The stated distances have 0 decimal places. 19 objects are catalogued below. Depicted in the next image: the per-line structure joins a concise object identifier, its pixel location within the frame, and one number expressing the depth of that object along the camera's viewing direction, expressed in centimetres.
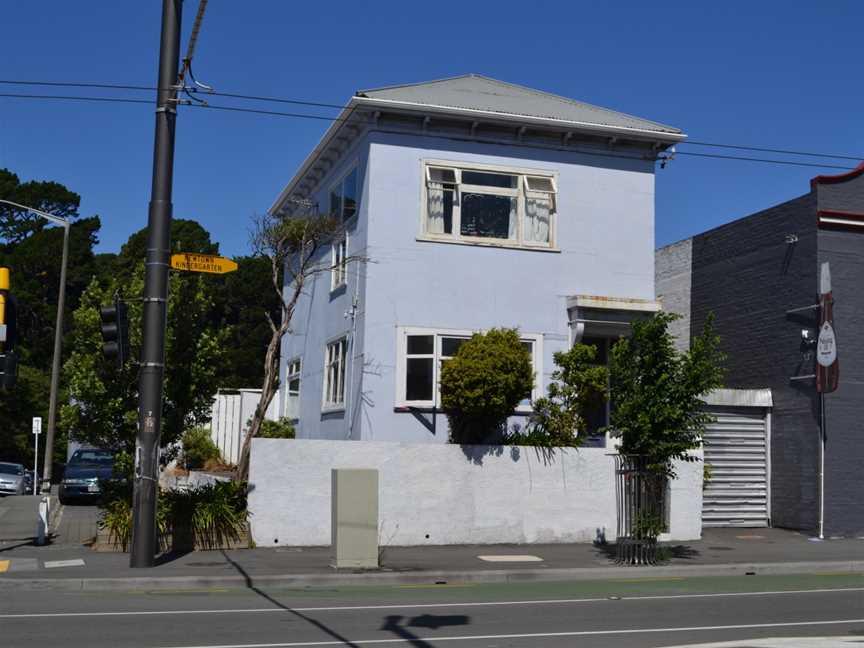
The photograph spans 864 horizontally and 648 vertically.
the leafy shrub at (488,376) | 1886
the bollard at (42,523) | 1817
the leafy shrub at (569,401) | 2019
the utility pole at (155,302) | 1543
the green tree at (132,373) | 1769
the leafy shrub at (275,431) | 2394
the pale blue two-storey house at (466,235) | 2078
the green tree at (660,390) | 1683
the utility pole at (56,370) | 3250
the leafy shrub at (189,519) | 1733
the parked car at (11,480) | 3625
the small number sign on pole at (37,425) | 3348
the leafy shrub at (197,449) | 2944
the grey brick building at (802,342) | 2109
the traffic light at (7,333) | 1650
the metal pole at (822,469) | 2075
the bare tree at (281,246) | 1966
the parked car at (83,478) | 2702
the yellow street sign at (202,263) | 1600
